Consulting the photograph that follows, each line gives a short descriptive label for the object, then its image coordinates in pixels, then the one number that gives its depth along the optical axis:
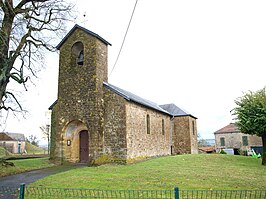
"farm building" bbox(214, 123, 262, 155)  41.25
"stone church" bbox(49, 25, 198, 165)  15.80
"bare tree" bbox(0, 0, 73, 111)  13.30
